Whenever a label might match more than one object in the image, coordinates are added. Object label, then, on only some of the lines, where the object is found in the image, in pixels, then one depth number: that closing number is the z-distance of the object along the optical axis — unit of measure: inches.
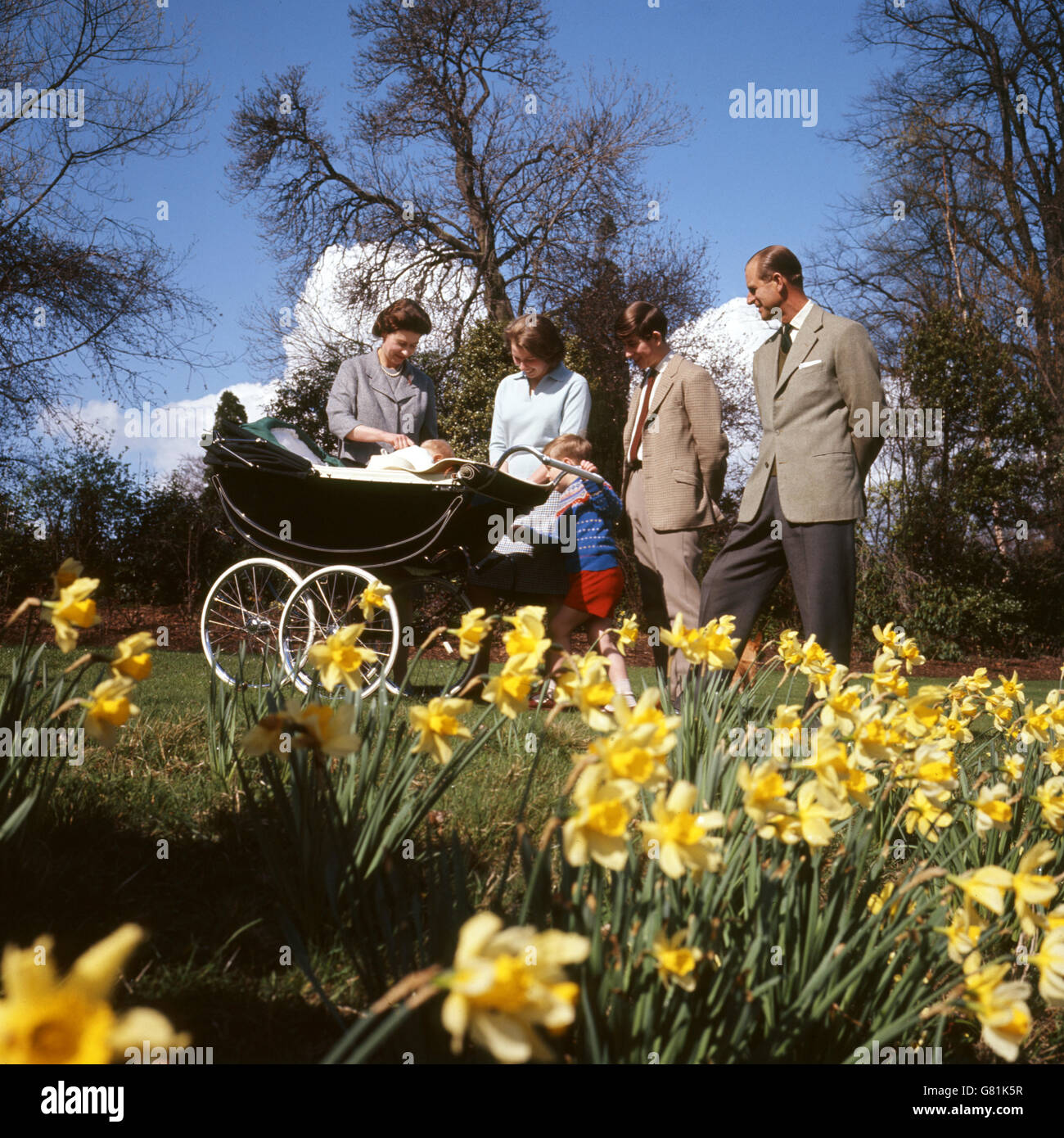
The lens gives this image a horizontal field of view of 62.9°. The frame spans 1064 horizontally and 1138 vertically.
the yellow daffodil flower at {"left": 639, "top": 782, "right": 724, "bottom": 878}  33.6
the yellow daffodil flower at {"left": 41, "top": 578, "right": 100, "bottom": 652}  41.6
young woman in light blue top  160.2
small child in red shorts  156.4
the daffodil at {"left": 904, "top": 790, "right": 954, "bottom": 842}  53.6
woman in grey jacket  168.7
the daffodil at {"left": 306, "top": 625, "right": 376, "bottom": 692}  47.6
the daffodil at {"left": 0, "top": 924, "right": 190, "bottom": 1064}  19.3
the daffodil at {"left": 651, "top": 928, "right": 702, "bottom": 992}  35.8
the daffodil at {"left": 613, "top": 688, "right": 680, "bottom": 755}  34.4
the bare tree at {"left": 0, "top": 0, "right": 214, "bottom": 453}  395.5
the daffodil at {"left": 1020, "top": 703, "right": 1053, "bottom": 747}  77.5
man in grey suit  123.8
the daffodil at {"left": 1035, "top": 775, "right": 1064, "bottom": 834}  52.1
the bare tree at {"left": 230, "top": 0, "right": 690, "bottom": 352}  593.0
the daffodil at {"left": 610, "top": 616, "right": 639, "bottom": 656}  90.4
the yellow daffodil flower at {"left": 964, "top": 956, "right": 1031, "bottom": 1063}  33.3
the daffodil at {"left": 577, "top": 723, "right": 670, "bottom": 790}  32.9
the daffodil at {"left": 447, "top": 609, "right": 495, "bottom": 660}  48.8
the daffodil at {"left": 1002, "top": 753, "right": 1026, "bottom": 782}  73.5
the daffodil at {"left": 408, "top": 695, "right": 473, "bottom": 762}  43.4
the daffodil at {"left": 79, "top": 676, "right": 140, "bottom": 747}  39.1
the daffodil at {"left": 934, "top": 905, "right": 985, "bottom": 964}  39.8
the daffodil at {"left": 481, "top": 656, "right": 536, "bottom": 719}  42.5
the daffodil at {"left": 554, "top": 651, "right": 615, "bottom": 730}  41.3
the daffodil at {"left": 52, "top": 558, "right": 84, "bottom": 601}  44.2
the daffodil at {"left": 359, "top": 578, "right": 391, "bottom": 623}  66.9
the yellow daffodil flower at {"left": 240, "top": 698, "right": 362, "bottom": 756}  38.7
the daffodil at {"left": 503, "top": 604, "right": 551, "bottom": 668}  43.3
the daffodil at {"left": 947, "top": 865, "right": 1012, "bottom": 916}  36.8
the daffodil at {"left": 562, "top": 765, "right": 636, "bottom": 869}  31.5
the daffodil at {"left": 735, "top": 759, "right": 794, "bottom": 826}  38.2
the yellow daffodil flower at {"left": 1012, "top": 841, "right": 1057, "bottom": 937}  36.8
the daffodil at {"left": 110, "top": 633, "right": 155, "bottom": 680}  41.3
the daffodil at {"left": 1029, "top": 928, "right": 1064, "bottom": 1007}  36.1
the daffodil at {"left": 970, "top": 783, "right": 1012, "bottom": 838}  45.6
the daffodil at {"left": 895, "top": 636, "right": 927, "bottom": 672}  82.0
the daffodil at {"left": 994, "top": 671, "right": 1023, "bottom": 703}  91.4
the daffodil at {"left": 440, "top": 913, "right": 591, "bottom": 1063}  22.5
